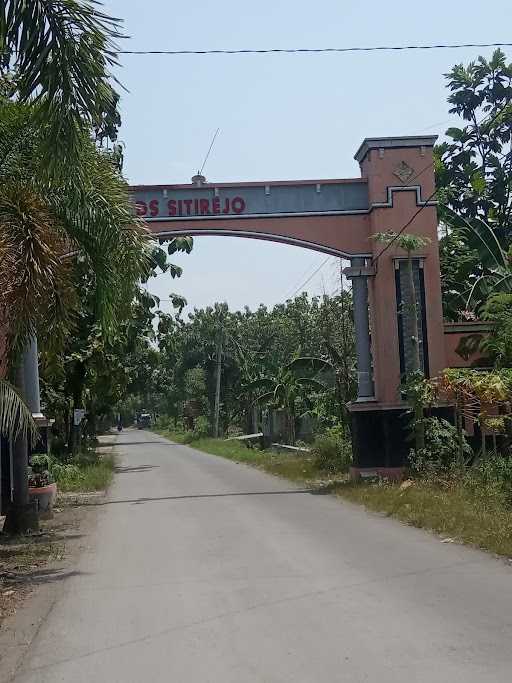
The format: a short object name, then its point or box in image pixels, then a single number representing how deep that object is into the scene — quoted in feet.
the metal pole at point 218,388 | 157.79
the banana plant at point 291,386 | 102.37
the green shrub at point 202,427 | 183.11
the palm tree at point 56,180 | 30.01
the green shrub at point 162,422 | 321.89
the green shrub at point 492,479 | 43.92
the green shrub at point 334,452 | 71.89
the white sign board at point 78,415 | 89.93
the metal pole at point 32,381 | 53.98
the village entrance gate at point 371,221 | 61.93
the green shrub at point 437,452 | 55.26
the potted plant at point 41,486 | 50.88
